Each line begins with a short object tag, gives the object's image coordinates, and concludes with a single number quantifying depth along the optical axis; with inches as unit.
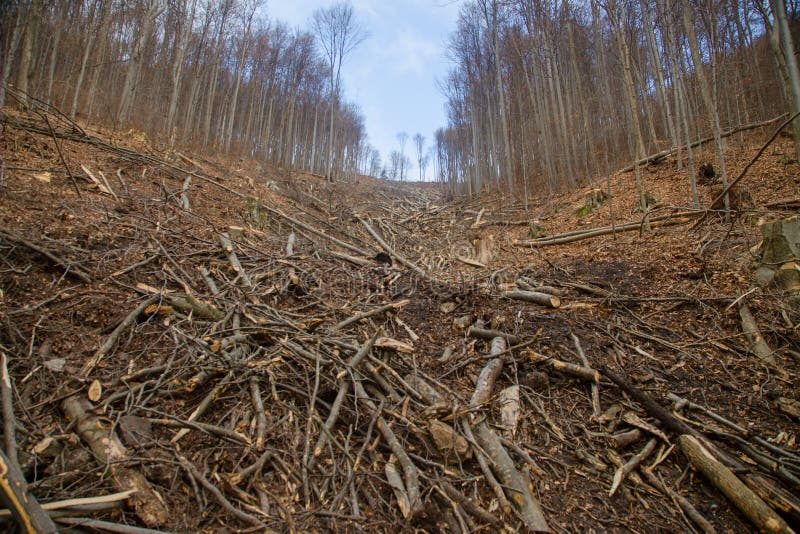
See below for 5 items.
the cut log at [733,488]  84.4
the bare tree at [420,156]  2572.1
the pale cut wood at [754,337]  137.1
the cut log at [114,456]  75.0
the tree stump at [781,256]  158.6
